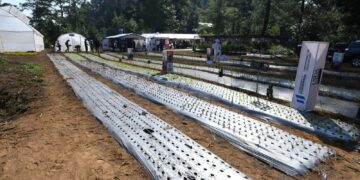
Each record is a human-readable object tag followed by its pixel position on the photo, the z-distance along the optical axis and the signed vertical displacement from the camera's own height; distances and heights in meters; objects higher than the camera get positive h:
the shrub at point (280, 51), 30.43 -0.46
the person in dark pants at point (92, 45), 38.34 -0.91
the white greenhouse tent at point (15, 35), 29.92 +0.08
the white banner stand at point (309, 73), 6.19 -0.62
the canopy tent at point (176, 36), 44.01 +1.12
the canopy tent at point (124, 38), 39.25 +0.11
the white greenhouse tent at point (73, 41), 36.90 -0.39
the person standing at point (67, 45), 35.35 -0.99
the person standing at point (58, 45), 35.69 -1.06
